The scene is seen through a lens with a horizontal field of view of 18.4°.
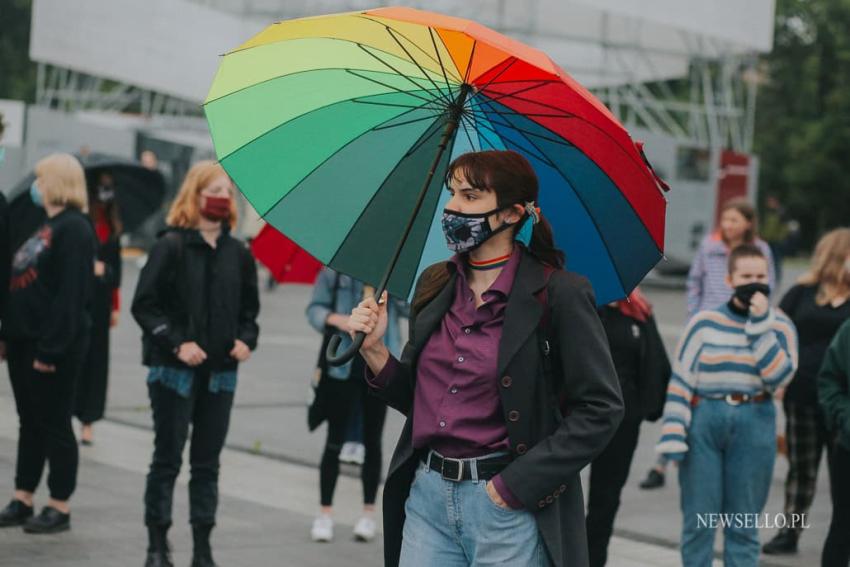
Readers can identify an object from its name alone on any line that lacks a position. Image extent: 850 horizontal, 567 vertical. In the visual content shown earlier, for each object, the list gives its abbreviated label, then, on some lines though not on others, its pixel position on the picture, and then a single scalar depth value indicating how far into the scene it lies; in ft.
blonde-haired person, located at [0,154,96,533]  43.83
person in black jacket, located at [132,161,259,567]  39.65
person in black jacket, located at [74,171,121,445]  60.78
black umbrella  61.66
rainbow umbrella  25.29
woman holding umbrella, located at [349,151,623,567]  22.73
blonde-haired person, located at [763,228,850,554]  48.64
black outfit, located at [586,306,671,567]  40.39
